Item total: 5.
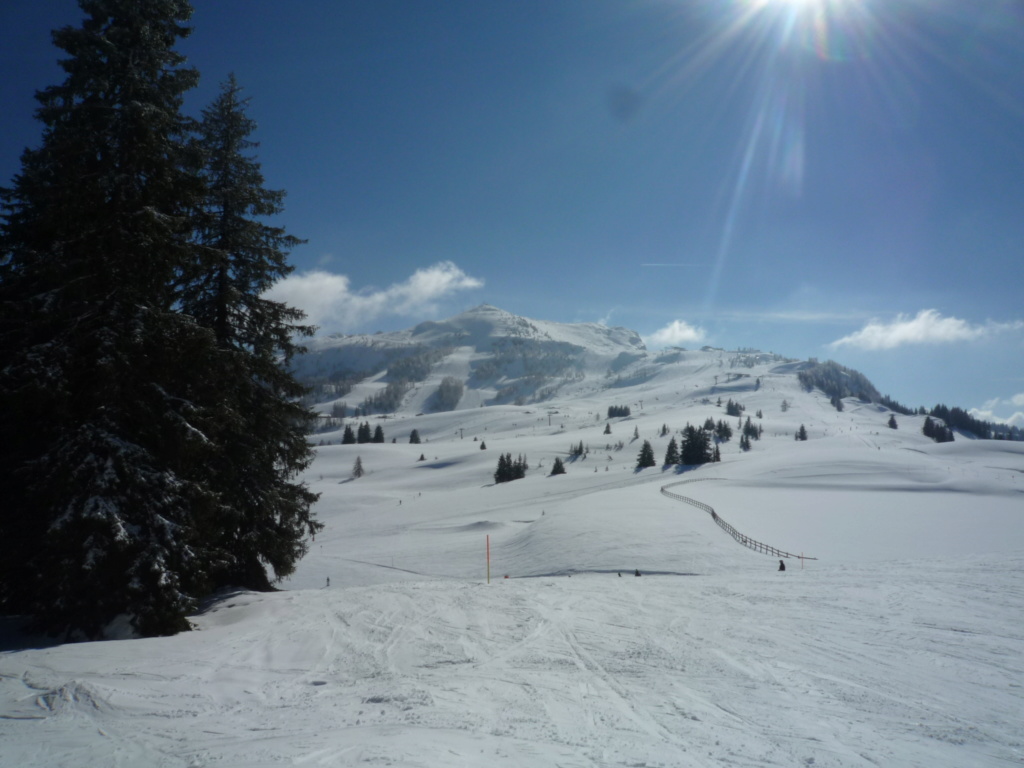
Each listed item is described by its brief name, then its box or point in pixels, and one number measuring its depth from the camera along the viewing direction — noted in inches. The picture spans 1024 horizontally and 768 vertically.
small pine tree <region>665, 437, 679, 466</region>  3599.9
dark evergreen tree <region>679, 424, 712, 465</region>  3496.6
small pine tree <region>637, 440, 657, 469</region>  3676.2
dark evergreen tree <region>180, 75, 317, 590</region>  554.3
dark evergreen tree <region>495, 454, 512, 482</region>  3329.2
